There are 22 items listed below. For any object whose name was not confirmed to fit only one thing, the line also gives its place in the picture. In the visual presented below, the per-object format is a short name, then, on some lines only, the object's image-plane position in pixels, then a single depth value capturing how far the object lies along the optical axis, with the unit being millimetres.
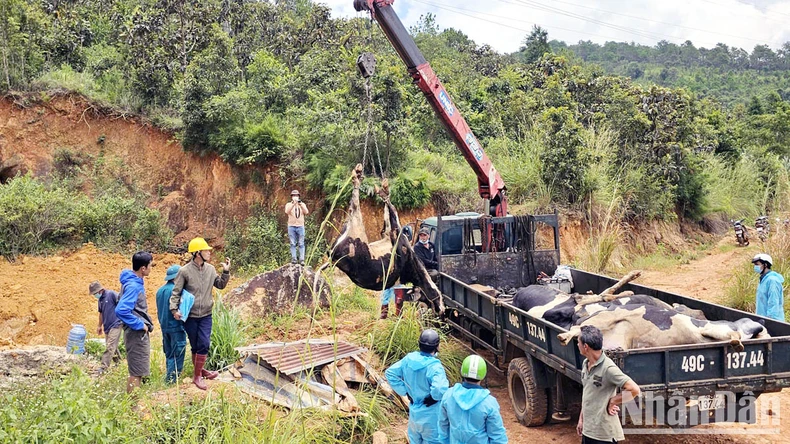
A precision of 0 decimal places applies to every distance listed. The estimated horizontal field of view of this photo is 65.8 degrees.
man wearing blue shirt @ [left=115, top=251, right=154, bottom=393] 5617
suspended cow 6469
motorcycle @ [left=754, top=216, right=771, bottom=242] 17084
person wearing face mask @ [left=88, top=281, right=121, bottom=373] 7132
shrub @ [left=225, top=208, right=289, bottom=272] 14562
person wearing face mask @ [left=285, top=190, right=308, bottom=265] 11359
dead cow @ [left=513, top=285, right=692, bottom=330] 5879
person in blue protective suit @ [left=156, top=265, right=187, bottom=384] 6090
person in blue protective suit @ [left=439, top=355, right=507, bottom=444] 3717
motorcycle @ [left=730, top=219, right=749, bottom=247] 17828
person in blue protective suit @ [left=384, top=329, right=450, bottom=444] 4285
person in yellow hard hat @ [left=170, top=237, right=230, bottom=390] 5922
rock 9539
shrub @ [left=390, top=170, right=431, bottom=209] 14133
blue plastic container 7383
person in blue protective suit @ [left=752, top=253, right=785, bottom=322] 6641
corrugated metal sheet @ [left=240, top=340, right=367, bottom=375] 6027
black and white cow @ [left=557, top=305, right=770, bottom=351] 5125
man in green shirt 4047
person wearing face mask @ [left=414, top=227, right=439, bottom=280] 8664
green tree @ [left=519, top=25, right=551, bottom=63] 31688
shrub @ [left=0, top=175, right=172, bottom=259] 14438
